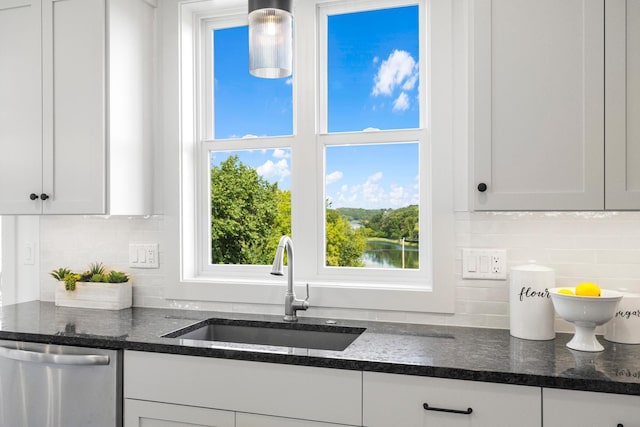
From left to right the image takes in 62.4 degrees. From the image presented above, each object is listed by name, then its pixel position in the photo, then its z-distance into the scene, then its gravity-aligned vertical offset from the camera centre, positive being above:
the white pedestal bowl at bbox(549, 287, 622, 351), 1.71 -0.33
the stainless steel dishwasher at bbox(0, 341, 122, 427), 1.95 -0.66
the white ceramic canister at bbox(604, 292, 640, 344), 1.85 -0.38
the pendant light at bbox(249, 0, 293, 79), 1.86 +0.63
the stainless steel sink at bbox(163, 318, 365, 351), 2.22 -0.52
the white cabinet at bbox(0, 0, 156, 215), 2.31 +0.45
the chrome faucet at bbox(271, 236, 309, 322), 2.30 -0.38
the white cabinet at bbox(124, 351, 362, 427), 1.71 -0.61
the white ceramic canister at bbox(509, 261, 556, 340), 1.94 -0.34
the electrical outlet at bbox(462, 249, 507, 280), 2.17 -0.21
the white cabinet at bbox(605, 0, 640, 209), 1.75 +0.36
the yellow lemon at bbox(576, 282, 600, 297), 1.76 -0.26
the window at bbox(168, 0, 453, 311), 2.40 +0.25
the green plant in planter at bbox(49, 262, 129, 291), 2.61 -0.32
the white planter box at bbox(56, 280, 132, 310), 2.57 -0.41
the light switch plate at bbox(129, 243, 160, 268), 2.65 -0.21
